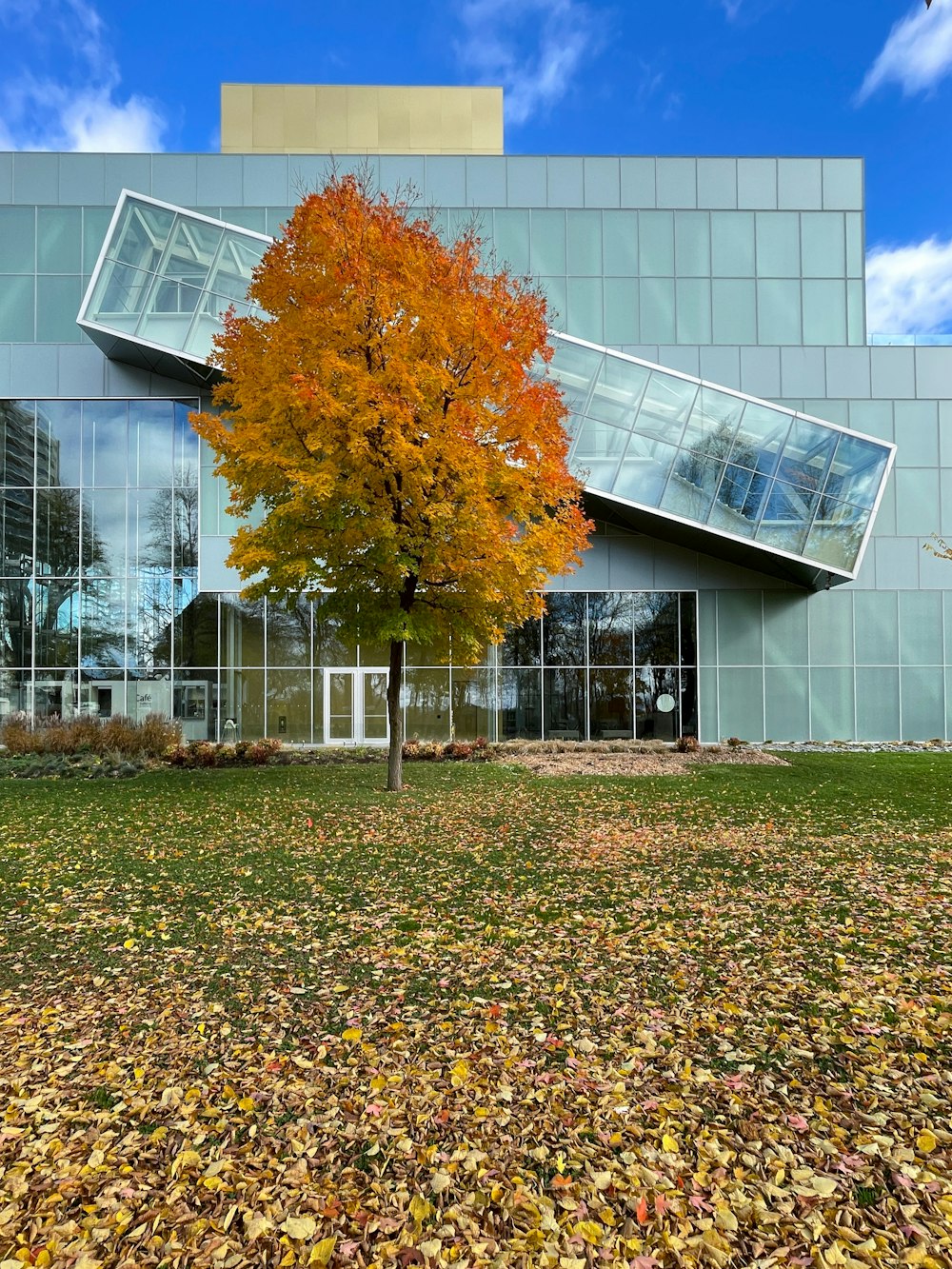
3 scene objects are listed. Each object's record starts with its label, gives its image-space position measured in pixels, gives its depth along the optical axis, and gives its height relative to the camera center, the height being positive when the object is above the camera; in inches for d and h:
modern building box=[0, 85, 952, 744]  1000.9 +191.9
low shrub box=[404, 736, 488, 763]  802.2 -84.8
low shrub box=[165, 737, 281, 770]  728.3 -79.1
